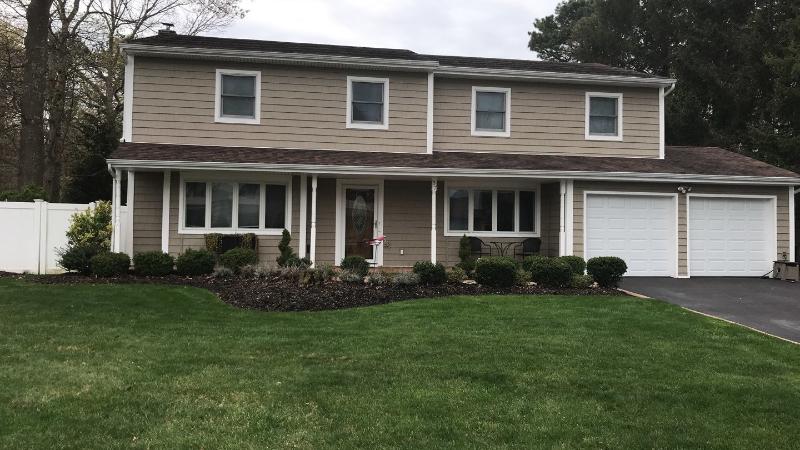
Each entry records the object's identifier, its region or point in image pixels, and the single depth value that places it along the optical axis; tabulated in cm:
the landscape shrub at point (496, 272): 1140
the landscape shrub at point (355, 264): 1206
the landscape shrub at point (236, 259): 1259
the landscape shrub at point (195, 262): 1240
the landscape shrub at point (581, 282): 1157
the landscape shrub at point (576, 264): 1232
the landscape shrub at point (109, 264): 1180
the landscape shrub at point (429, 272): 1147
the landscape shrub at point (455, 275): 1181
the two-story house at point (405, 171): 1370
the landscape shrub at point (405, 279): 1114
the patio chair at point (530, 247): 1478
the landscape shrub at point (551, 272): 1159
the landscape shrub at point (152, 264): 1221
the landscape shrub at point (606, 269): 1161
